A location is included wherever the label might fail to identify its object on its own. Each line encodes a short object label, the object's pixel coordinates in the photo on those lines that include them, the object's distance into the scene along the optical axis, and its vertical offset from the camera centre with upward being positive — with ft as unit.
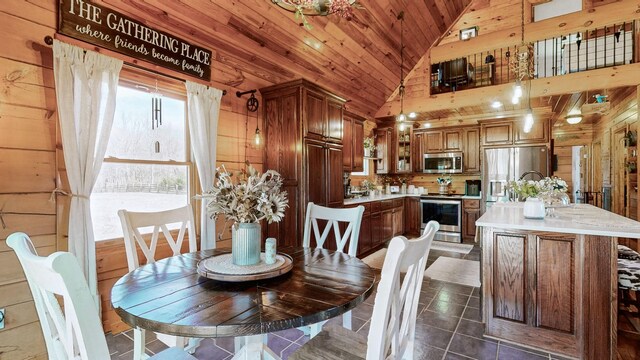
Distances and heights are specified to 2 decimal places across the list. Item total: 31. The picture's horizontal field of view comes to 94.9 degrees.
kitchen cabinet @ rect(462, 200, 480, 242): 18.39 -2.57
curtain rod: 6.51 +3.03
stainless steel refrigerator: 17.01 +0.52
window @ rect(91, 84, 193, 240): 7.89 +0.46
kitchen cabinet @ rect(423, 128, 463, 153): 20.10 +2.55
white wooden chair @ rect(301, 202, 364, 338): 6.98 -1.16
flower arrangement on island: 9.00 -0.37
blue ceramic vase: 4.93 -1.09
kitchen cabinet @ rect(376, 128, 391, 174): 21.40 +1.99
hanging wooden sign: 6.82 +3.74
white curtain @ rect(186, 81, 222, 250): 9.25 +1.33
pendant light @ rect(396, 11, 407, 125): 14.56 +7.29
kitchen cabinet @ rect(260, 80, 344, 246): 10.91 +1.24
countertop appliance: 19.58 -0.71
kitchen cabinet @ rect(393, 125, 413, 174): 21.45 +1.99
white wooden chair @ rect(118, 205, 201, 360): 5.59 -1.16
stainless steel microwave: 20.01 +0.95
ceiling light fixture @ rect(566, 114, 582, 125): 14.87 +2.98
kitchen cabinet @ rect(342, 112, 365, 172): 16.14 +2.03
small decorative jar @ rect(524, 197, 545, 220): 7.95 -0.90
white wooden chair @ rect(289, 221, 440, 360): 2.99 -1.66
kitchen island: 6.53 -2.55
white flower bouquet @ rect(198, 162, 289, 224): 4.86 -0.36
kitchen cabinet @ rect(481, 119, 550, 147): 17.12 +2.59
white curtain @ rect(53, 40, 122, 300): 6.60 +1.23
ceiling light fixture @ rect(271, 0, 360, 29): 8.11 +4.87
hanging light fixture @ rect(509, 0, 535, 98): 15.72 +6.35
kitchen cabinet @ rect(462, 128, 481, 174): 19.43 +1.69
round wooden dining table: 3.22 -1.57
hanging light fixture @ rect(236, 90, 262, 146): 10.90 +2.77
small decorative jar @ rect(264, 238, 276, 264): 5.09 -1.29
